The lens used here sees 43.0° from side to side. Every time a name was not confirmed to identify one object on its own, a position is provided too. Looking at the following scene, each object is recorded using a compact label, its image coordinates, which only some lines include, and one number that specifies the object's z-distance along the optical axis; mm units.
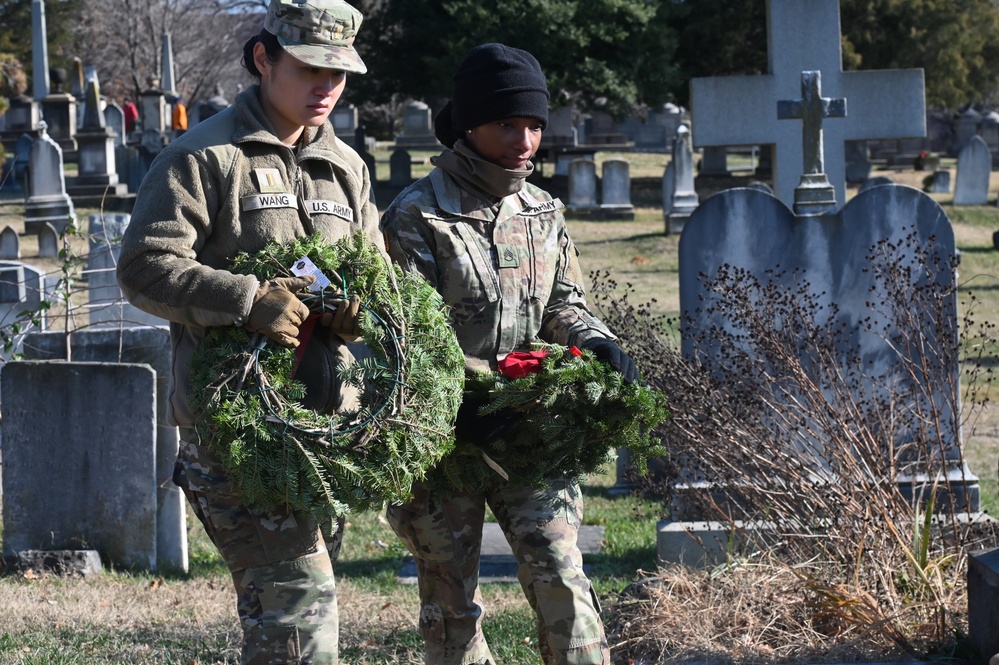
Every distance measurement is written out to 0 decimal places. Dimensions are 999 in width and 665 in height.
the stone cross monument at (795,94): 8352
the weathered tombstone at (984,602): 4004
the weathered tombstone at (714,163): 30998
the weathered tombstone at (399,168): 29030
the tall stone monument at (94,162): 25328
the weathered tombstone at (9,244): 17406
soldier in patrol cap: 3143
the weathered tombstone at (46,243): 18766
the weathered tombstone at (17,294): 8453
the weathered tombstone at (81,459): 5832
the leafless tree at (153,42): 47375
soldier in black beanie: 3668
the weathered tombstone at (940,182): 28281
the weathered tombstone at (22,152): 30219
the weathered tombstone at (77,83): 34444
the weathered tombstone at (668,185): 22873
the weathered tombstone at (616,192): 24344
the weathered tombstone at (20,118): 36750
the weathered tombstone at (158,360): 6121
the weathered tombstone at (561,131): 30969
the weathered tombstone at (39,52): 32812
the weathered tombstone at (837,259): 6066
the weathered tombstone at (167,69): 40906
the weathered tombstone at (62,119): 35250
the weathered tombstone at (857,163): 32500
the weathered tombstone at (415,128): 40719
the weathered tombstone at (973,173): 25062
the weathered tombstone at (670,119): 46000
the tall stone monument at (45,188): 21141
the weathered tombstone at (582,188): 24469
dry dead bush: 4633
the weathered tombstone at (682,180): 22016
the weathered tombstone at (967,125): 43312
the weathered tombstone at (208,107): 30045
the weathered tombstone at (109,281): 8867
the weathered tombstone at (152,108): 34344
